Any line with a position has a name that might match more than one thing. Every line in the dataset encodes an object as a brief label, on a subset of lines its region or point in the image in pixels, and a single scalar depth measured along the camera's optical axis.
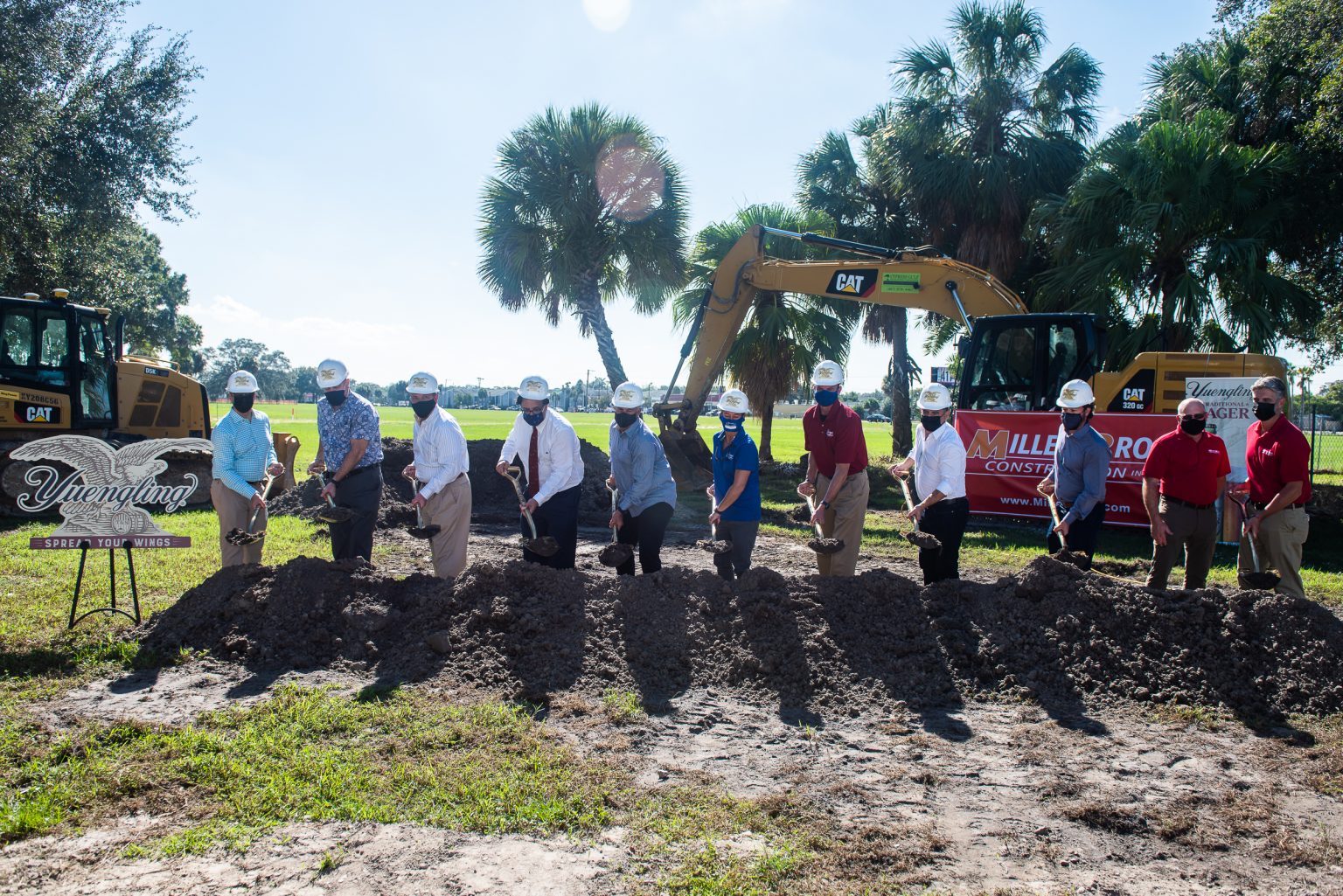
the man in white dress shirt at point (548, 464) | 7.00
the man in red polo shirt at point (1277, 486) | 6.41
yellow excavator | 11.34
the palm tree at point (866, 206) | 21.02
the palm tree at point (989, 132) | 18.72
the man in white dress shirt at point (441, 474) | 6.95
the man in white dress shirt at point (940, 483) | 6.48
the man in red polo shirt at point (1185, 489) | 6.68
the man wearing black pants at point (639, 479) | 7.07
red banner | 11.09
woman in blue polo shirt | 6.68
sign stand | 6.37
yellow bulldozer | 11.85
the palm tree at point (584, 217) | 19.95
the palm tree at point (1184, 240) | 13.59
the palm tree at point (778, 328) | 19.70
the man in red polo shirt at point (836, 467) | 6.72
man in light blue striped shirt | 6.95
